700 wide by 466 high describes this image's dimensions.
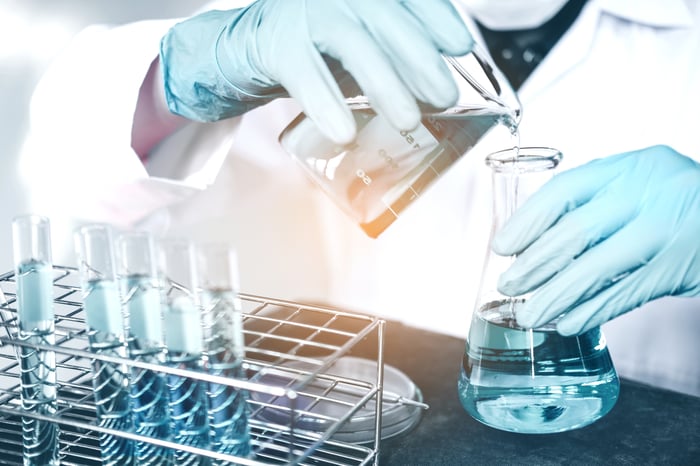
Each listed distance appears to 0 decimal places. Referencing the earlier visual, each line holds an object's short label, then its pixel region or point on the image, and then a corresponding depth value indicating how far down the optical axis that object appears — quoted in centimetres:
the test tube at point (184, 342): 73
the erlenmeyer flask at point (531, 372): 92
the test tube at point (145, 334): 77
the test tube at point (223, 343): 72
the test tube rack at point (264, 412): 73
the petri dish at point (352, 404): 97
